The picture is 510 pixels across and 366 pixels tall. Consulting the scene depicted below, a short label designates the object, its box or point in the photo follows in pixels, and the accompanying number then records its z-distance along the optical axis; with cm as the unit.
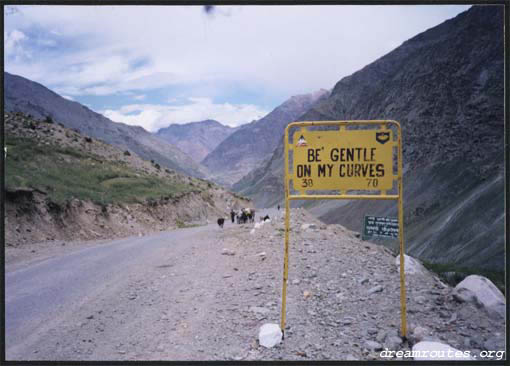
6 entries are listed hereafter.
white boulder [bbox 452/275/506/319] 509
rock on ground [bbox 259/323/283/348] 474
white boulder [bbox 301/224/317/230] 1294
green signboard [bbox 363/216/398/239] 512
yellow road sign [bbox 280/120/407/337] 489
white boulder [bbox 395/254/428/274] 696
